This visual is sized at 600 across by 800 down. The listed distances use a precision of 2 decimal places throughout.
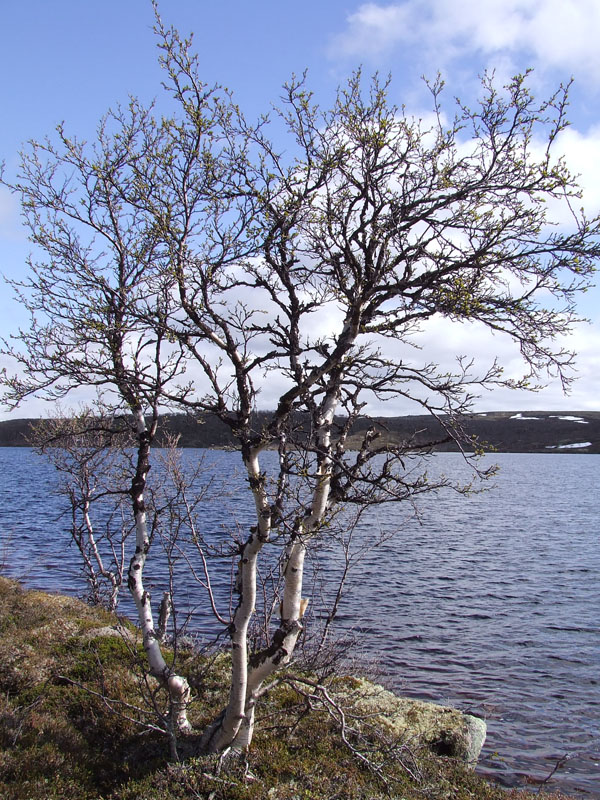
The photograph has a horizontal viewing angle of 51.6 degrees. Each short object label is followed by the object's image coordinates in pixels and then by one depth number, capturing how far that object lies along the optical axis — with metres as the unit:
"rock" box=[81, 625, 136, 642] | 14.38
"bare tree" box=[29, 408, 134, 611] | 16.72
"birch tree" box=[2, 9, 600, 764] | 8.38
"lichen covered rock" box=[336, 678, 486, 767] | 11.55
